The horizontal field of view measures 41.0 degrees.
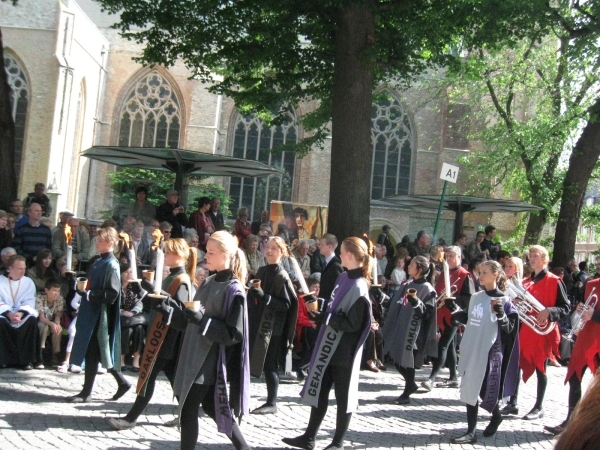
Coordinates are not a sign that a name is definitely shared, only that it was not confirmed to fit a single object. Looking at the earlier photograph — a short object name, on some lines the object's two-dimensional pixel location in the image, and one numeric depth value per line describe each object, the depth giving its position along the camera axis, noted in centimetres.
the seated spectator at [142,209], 1516
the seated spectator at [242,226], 1628
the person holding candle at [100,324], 800
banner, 1958
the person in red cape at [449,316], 1083
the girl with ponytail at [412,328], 970
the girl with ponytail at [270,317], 807
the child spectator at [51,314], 1062
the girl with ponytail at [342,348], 655
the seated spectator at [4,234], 1231
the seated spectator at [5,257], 1073
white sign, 1401
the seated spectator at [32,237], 1230
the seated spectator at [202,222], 1528
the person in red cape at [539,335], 866
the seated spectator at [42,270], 1128
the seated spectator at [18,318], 1020
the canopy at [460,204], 2028
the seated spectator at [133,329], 1070
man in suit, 970
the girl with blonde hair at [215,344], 556
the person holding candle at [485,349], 749
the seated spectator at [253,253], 1320
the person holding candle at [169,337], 692
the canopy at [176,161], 1620
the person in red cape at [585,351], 789
